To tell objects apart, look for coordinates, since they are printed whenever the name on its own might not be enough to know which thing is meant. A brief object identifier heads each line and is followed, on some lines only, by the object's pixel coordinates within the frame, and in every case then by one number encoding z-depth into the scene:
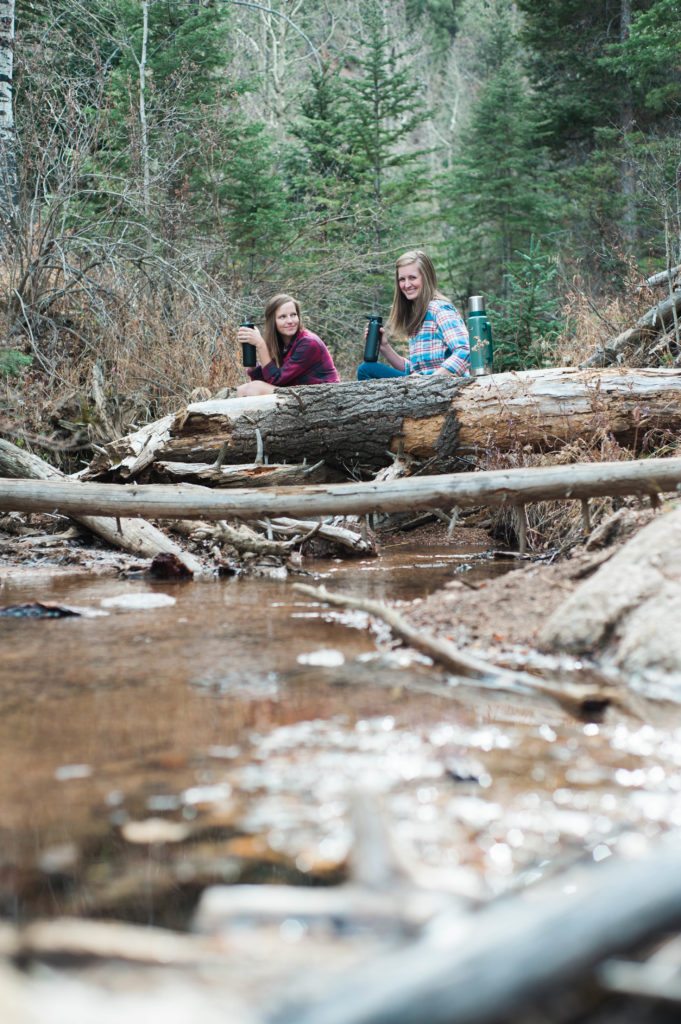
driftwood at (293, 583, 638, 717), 2.49
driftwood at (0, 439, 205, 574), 6.04
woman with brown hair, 7.80
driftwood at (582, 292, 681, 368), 8.33
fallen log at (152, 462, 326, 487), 6.86
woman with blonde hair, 7.65
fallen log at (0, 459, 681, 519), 4.74
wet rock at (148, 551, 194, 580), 5.57
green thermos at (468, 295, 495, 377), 7.03
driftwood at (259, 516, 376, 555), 6.14
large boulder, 2.81
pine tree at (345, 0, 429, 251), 18.27
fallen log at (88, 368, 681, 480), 6.44
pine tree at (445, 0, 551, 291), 20.67
